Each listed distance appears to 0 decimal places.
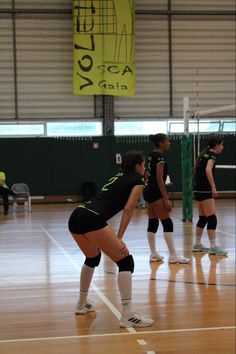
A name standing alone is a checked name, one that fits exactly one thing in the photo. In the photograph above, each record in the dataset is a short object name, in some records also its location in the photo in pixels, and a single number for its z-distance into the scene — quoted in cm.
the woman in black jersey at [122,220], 510
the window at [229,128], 2172
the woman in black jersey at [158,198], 800
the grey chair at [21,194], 1775
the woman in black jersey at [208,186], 878
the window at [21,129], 2069
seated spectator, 1700
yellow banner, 2031
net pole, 1366
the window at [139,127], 2133
